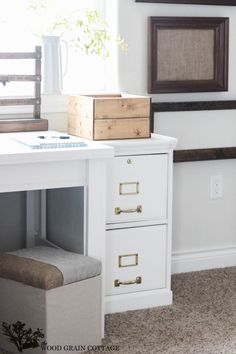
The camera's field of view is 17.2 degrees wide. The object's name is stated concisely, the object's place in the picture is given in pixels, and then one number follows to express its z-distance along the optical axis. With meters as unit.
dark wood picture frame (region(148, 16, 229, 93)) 3.58
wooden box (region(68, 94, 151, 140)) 3.15
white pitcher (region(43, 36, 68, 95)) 3.36
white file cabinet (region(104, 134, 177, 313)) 3.15
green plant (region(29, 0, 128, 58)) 3.44
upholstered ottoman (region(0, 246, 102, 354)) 2.69
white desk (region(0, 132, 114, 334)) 2.69
